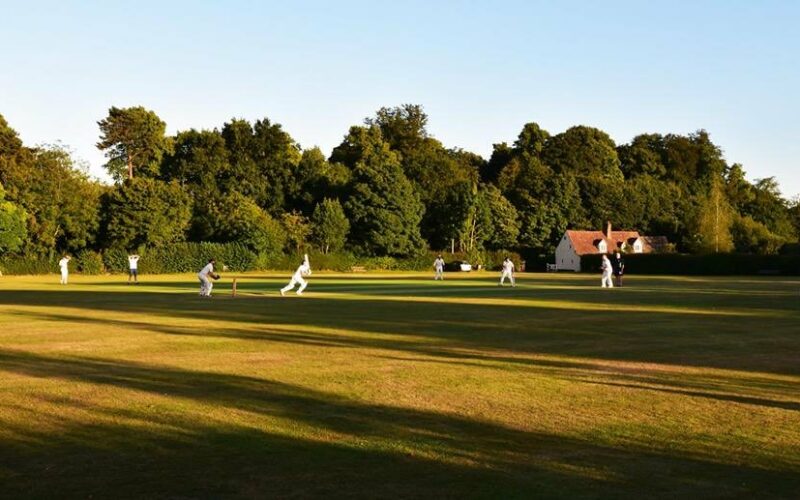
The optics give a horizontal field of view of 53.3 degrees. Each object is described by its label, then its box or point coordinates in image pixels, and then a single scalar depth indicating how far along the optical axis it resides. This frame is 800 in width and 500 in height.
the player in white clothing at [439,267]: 59.28
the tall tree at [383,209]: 93.94
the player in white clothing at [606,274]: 44.91
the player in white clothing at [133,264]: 51.72
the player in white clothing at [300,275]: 35.20
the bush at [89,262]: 73.25
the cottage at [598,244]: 100.69
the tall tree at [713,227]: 94.00
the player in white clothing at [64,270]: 49.39
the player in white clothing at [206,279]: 34.41
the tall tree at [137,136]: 99.31
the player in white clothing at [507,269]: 48.00
